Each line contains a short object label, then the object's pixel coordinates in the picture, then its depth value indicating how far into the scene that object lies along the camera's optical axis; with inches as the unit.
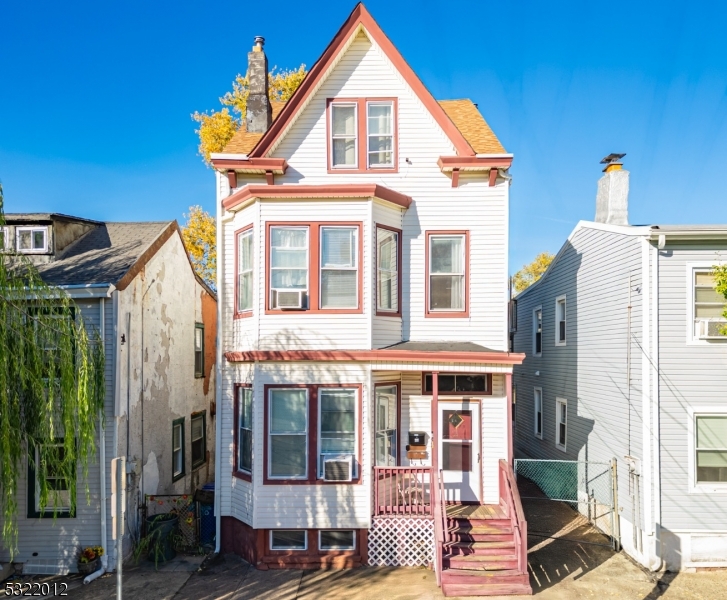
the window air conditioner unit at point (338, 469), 400.8
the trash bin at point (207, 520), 442.9
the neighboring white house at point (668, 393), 398.6
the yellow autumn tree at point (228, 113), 805.9
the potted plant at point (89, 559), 388.5
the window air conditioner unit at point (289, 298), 408.2
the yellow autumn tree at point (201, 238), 887.7
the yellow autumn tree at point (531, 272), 1535.4
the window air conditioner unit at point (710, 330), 403.1
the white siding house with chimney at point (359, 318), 402.0
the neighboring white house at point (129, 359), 398.6
